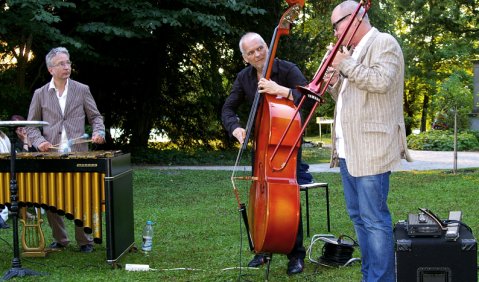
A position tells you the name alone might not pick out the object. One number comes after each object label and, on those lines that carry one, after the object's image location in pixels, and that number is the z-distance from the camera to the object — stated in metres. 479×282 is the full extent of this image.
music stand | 5.49
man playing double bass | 5.25
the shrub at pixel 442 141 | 21.86
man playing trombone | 4.19
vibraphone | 5.68
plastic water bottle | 6.51
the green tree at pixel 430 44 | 23.64
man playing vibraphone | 6.35
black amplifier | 4.05
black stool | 6.84
